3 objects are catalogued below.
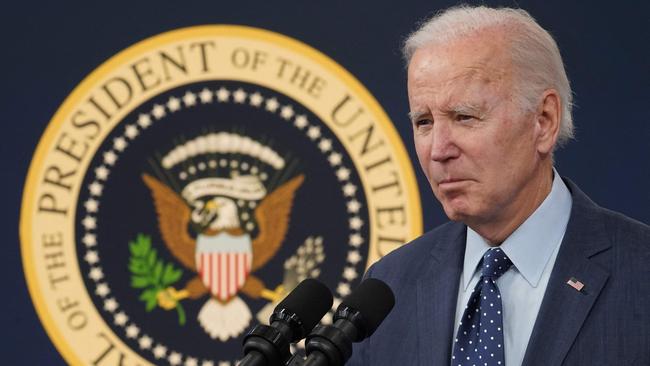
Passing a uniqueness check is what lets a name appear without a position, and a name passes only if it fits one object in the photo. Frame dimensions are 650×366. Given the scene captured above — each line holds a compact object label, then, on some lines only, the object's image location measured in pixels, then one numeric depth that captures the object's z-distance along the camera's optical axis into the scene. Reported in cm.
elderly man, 496
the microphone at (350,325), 470
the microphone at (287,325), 470
